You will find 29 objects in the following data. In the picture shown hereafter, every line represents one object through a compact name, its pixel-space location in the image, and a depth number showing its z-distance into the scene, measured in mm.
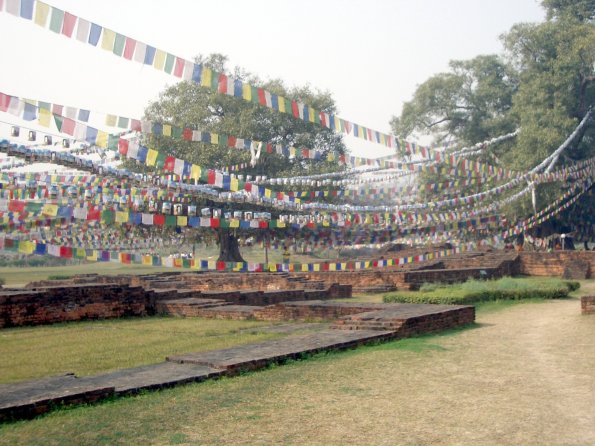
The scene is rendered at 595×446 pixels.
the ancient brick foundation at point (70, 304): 12180
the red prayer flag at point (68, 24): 8352
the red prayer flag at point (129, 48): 9172
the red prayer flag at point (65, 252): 8844
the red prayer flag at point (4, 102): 8859
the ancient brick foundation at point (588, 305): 10906
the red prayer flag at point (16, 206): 9117
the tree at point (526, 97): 27266
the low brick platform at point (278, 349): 7152
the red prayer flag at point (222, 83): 10442
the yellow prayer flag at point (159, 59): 9578
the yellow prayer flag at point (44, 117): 9643
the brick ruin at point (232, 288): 12492
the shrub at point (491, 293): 13031
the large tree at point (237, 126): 32094
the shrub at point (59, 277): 25984
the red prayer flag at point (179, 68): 9727
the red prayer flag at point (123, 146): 10726
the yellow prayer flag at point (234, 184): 12289
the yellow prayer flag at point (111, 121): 11930
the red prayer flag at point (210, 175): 12288
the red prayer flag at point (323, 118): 12658
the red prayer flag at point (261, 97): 11312
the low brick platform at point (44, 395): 5422
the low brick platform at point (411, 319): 9339
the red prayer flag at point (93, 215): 9660
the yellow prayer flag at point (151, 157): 11203
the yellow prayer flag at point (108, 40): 8875
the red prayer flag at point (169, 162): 11555
